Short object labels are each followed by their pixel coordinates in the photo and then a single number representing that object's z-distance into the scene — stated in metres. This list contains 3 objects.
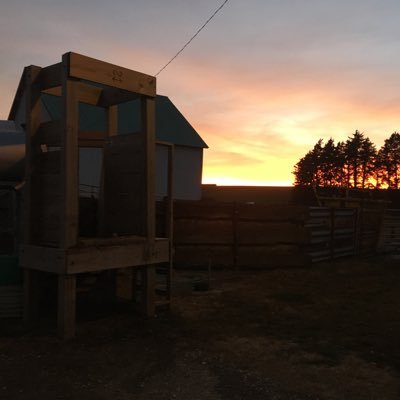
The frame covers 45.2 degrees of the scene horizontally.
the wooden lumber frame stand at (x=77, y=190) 6.26
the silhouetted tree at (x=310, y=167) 82.12
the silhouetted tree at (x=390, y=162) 76.62
